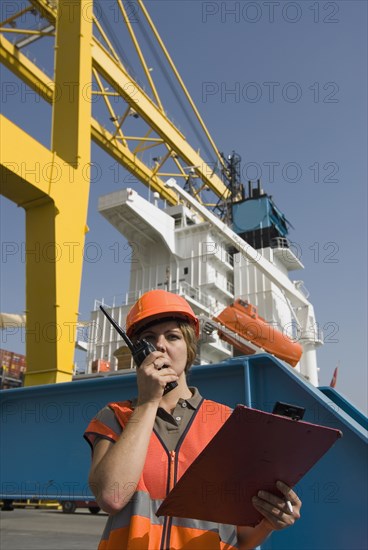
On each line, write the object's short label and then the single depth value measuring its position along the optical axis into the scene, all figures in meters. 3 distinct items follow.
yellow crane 7.63
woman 1.22
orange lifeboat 12.12
